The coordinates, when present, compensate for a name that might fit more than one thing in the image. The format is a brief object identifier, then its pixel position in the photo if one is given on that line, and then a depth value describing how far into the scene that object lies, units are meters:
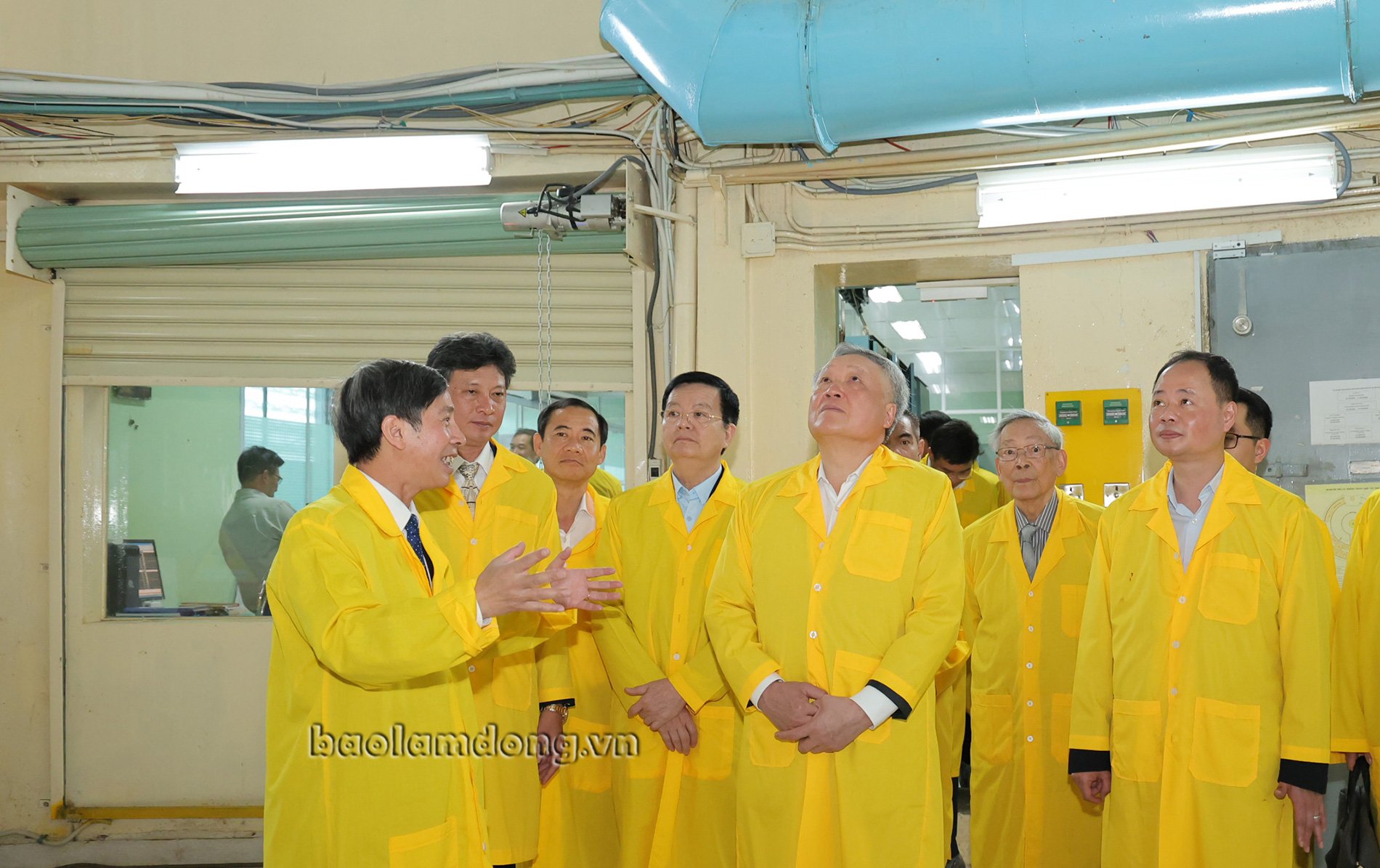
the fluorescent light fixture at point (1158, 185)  3.91
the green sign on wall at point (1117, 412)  4.26
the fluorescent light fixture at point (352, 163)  4.36
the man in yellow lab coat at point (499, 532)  3.09
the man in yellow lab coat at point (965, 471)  4.71
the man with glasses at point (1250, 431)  3.47
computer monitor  5.22
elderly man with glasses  3.46
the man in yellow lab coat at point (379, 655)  1.92
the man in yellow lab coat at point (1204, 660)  2.62
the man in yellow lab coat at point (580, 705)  3.47
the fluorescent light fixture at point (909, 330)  11.39
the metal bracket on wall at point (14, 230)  4.94
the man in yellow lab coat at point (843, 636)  2.52
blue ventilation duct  3.05
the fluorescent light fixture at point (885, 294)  7.80
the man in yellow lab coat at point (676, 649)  3.11
